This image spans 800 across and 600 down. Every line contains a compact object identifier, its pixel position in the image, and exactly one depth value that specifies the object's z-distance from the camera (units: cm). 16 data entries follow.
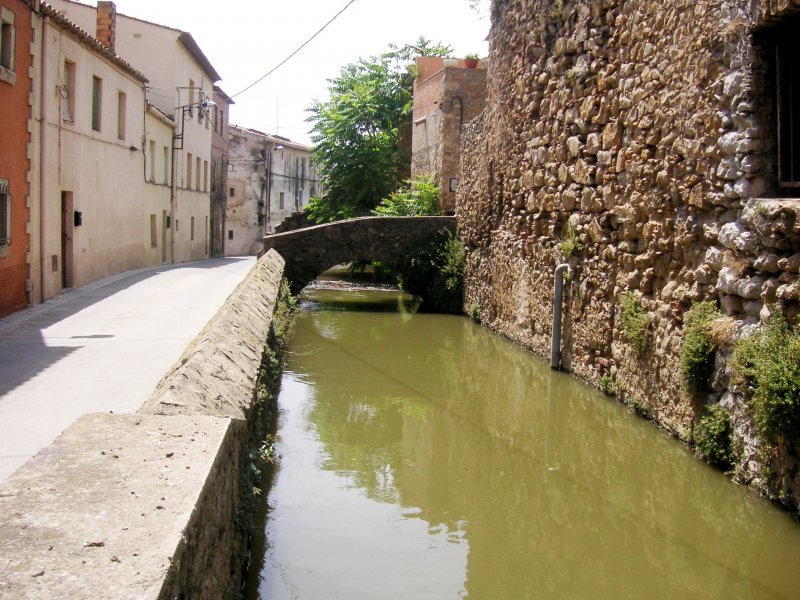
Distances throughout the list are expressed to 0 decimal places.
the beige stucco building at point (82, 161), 1390
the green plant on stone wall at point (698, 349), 718
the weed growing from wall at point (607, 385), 974
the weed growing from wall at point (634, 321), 867
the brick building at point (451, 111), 2400
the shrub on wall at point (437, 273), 1878
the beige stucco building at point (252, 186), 4791
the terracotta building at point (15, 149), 1207
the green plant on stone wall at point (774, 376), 563
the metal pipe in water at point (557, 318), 1149
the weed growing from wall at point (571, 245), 1098
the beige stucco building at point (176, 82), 2553
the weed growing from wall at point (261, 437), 491
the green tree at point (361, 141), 2870
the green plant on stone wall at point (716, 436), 693
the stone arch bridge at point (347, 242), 1931
